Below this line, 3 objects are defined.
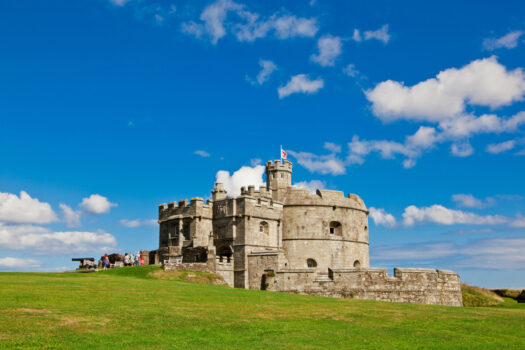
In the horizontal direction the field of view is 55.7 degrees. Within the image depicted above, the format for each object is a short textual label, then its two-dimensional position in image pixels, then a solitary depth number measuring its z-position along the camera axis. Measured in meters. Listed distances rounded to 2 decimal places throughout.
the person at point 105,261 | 42.44
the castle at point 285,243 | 37.62
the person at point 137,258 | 48.54
